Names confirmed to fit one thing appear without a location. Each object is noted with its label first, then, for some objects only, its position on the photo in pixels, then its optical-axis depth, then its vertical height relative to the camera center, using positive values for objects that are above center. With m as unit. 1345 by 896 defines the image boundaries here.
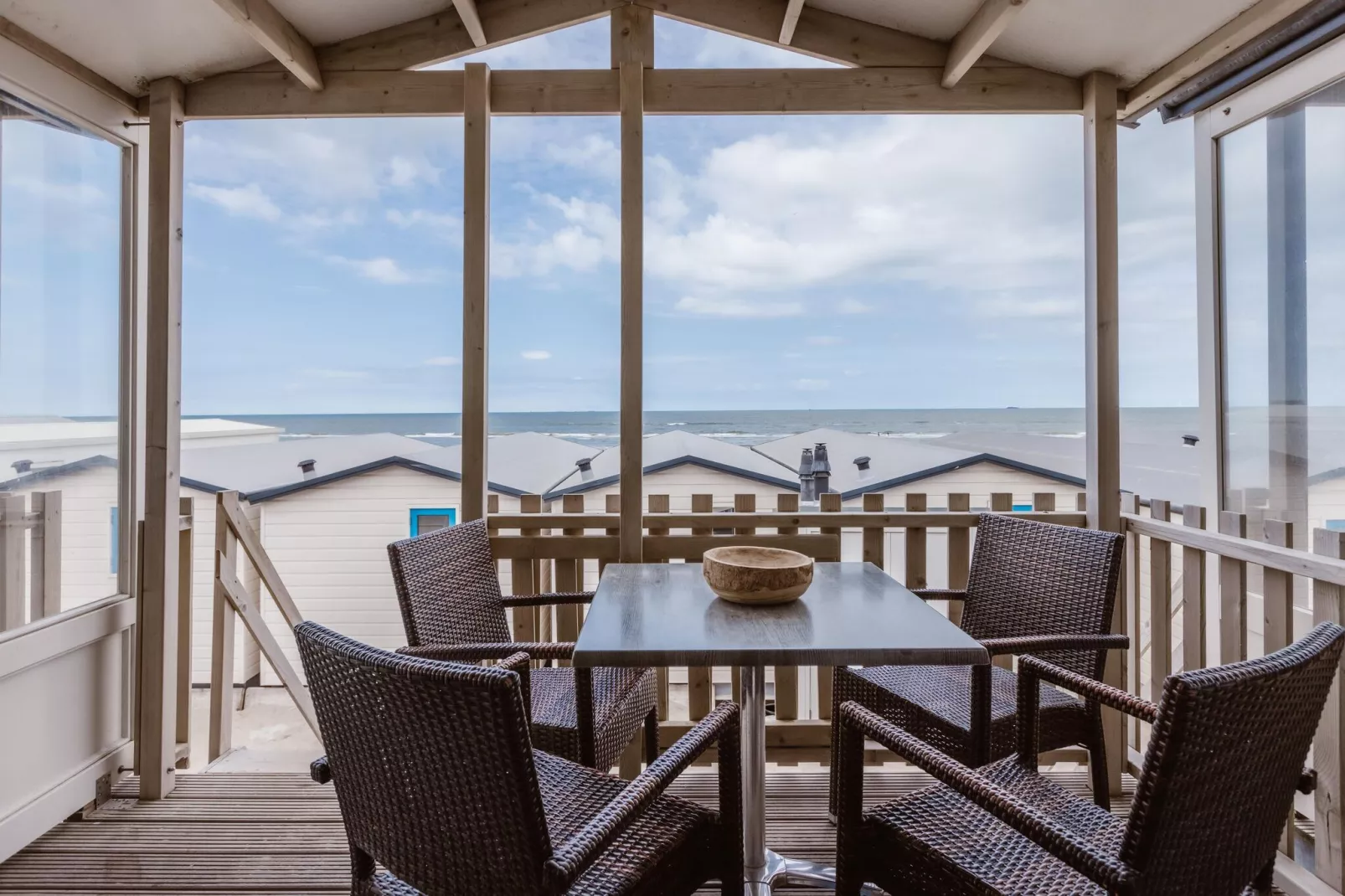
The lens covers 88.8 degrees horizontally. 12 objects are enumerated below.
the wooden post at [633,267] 2.44 +0.66
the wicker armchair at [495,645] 1.76 -0.53
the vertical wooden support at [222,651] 2.83 -0.84
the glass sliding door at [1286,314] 2.34 +0.50
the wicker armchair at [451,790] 0.95 -0.52
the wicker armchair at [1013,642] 1.80 -0.54
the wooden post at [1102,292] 2.43 +0.57
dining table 1.39 -0.40
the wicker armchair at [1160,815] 0.92 -0.56
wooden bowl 1.72 -0.33
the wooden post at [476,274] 2.45 +0.64
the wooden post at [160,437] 2.40 +0.05
